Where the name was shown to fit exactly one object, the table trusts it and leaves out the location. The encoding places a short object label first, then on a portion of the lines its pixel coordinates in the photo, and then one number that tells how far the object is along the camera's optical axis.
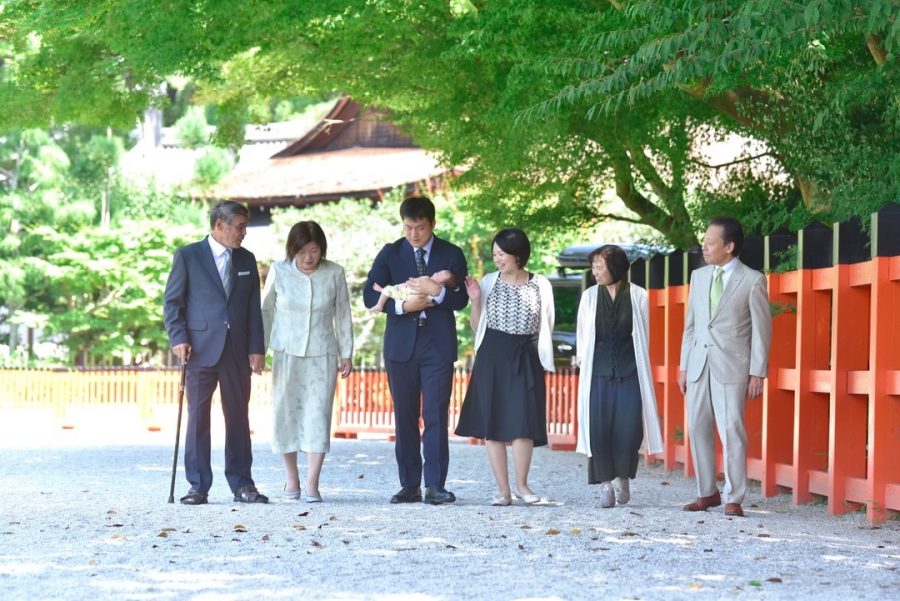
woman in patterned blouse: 14.31
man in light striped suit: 13.35
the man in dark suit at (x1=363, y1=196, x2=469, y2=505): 14.28
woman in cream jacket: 14.39
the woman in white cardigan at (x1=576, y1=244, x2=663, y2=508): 14.15
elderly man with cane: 14.13
